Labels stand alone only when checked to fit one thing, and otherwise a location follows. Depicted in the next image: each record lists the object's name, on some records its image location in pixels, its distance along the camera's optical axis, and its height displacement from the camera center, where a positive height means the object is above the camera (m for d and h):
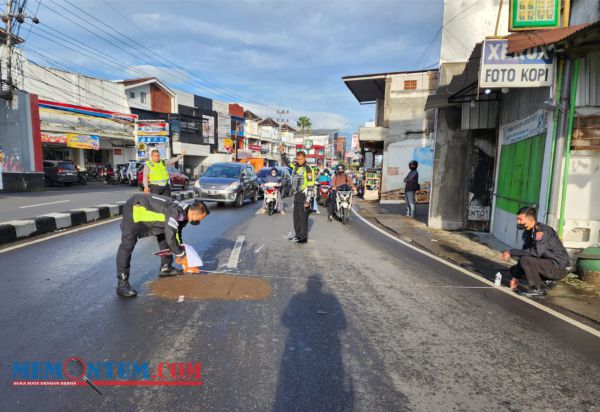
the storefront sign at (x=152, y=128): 25.16 +2.26
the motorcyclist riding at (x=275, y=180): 12.65 -0.51
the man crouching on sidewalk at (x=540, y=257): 5.11 -1.17
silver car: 13.83 -0.75
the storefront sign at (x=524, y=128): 7.19 +0.93
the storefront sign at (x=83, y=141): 27.20 +1.45
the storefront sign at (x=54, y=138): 25.84 +1.54
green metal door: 7.23 -0.06
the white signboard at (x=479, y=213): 10.98 -1.25
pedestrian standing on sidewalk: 13.02 -0.66
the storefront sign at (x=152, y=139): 25.55 +1.58
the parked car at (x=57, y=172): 22.77 -0.72
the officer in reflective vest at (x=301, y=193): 8.21 -0.61
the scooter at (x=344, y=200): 11.55 -1.01
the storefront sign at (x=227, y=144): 46.46 +2.56
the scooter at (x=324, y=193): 16.02 -1.17
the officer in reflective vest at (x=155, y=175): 10.24 -0.34
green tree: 95.44 +10.78
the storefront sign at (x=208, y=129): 47.66 +4.45
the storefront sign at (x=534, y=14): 7.36 +3.12
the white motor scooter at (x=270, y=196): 12.65 -1.04
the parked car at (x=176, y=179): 22.55 -0.98
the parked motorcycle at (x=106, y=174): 28.61 -0.96
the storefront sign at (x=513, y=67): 6.46 +1.82
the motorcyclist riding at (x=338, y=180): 11.78 -0.42
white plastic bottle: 5.62 -1.62
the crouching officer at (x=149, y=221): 4.47 -0.70
